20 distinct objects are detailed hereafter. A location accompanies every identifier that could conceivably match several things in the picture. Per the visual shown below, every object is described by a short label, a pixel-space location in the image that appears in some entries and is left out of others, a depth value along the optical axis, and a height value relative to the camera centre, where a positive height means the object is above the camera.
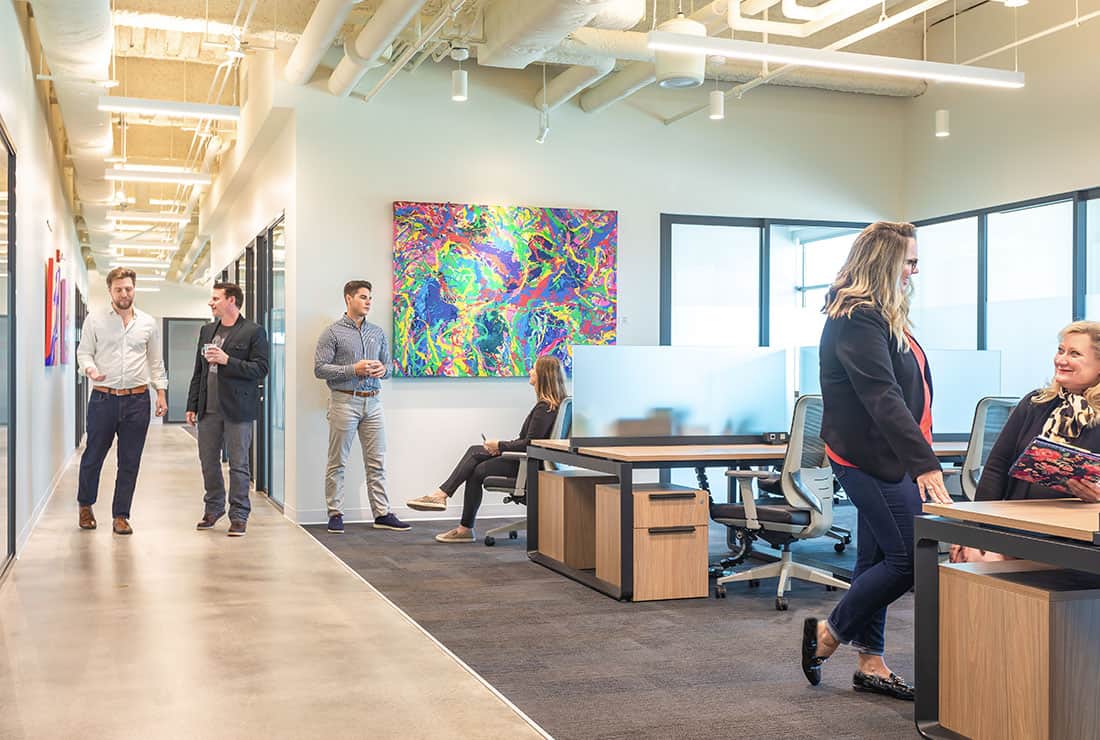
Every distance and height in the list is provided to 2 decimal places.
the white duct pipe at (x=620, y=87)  7.16 +1.68
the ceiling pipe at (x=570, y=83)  7.13 +1.69
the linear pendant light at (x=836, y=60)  5.50 +1.46
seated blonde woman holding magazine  2.97 -0.21
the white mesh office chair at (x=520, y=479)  6.30 -0.78
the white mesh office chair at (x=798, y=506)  4.82 -0.71
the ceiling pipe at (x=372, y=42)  5.71 +1.64
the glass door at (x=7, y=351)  5.23 -0.05
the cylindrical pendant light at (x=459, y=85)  6.95 +1.57
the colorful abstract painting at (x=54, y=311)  8.21 +0.23
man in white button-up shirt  6.52 -0.25
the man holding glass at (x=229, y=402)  6.68 -0.36
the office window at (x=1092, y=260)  7.17 +0.51
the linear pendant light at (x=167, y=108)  7.30 +1.53
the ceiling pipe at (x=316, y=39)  5.91 +1.70
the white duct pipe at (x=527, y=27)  5.58 +1.62
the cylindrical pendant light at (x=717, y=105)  7.05 +1.48
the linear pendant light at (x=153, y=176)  9.95 +1.47
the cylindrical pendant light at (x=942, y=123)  7.67 +1.47
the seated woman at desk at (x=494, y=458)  6.38 -0.68
